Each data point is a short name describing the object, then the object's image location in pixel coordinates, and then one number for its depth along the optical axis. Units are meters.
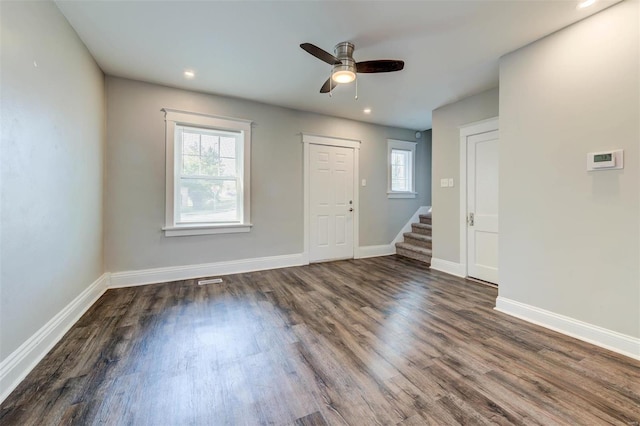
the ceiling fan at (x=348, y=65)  2.45
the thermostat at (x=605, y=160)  1.98
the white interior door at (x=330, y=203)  4.66
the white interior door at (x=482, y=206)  3.52
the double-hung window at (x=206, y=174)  3.62
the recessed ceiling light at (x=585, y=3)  1.96
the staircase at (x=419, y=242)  4.83
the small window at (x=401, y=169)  5.43
